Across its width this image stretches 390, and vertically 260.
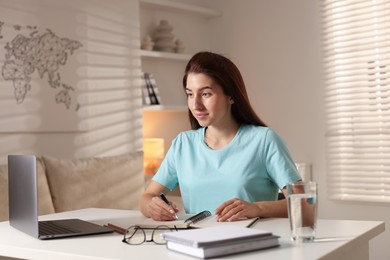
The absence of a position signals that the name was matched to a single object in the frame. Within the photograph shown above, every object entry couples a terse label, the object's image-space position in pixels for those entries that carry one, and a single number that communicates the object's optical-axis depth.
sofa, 3.10
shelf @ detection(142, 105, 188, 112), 4.11
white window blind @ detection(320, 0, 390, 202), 3.80
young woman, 2.04
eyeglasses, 1.43
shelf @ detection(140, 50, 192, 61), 4.13
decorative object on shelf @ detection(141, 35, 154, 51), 4.20
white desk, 1.26
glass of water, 1.36
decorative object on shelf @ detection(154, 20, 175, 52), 4.31
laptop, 1.54
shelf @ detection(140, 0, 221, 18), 4.20
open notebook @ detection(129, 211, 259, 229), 1.64
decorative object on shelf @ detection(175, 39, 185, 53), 4.48
